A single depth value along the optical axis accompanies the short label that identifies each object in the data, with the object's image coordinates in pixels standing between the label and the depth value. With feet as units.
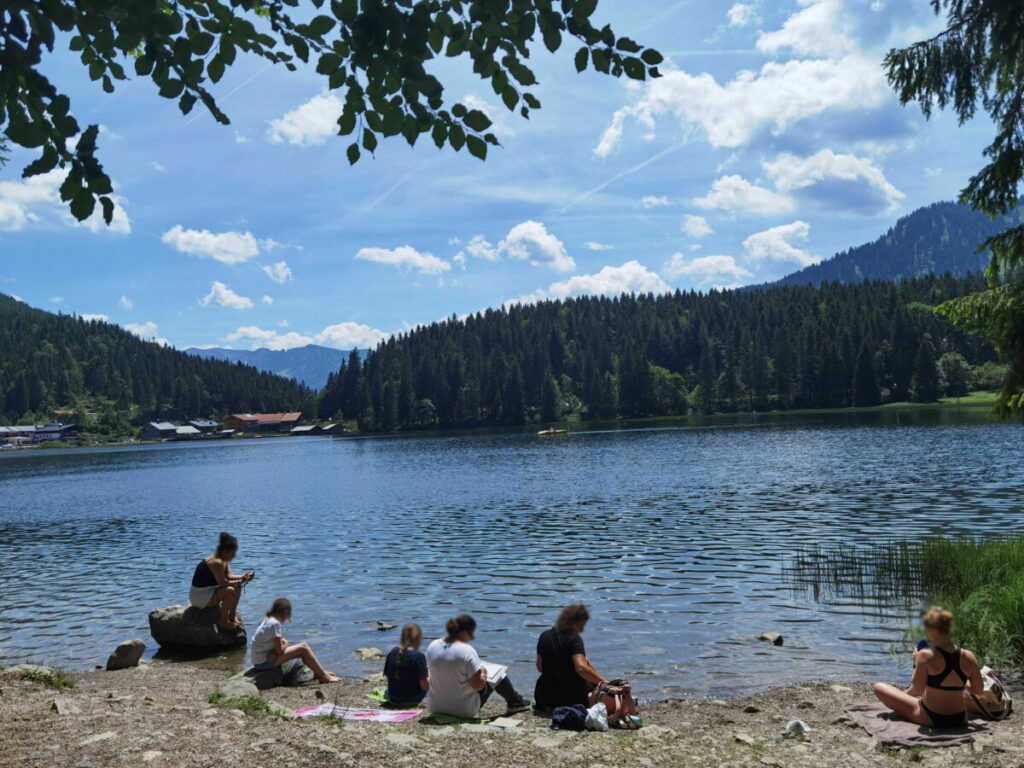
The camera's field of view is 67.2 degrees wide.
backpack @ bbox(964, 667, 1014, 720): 33.78
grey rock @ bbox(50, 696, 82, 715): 32.22
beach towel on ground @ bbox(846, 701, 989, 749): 31.30
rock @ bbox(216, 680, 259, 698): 40.44
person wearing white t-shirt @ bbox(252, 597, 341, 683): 49.42
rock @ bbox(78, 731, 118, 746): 27.09
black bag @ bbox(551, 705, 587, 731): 35.55
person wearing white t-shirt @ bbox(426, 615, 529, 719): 37.91
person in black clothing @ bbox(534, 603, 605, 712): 38.37
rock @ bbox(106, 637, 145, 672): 54.85
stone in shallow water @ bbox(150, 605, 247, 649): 59.77
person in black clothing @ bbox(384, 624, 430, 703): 43.09
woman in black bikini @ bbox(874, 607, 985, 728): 32.96
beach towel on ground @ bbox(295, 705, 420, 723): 37.24
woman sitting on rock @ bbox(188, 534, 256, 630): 57.26
